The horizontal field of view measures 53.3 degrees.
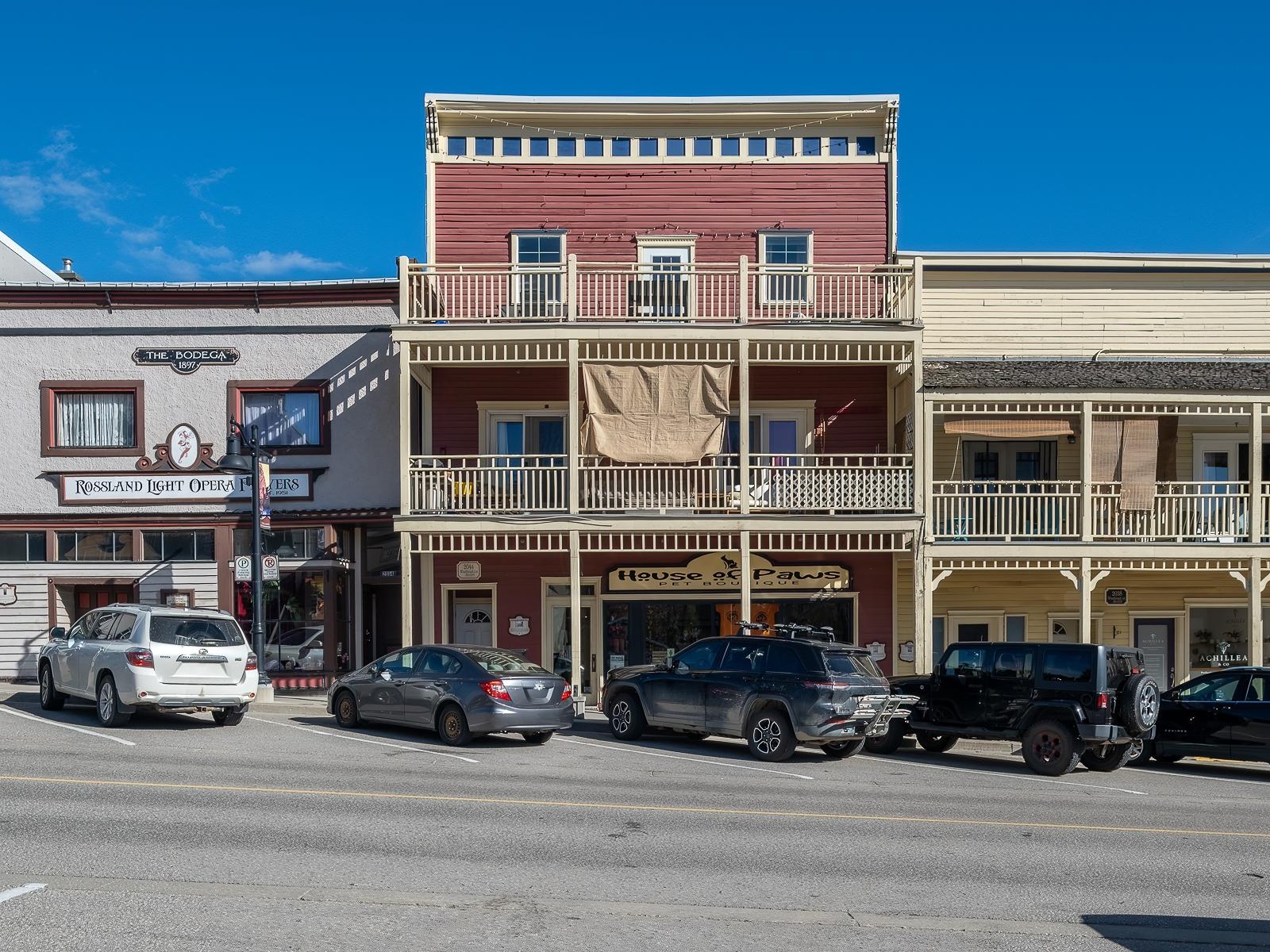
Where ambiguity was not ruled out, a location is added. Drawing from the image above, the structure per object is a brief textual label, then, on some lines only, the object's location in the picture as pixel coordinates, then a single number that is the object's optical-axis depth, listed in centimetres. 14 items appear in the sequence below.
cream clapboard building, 2186
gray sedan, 1596
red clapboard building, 2148
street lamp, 2028
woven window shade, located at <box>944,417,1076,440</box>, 2234
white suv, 1625
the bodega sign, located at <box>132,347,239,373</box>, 2322
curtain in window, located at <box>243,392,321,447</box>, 2328
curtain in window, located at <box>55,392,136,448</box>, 2328
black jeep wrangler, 1509
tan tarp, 2164
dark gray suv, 1526
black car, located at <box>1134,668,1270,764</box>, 1583
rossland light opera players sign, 2314
